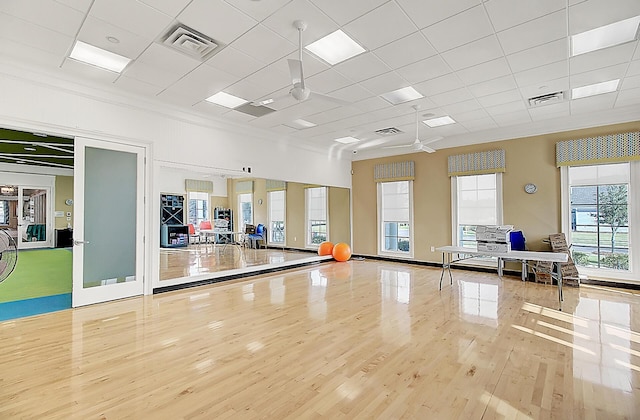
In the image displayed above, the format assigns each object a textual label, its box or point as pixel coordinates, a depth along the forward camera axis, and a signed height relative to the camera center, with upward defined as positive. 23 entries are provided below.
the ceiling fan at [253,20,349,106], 3.07 +1.38
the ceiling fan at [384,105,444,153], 5.45 +1.19
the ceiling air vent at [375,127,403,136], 6.94 +1.84
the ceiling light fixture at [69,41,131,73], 3.64 +1.89
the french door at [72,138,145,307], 4.48 -0.11
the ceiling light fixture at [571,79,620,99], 4.59 +1.86
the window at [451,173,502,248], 7.02 +0.21
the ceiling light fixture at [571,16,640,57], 3.21 +1.88
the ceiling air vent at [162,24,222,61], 3.27 +1.87
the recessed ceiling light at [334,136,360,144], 7.73 +1.83
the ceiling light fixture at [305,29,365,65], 3.41 +1.88
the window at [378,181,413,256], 8.36 -0.09
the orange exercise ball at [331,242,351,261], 8.66 -1.05
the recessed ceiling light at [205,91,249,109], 5.09 +1.88
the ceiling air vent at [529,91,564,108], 4.99 +1.85
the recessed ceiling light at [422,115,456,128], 6.21 +1.85
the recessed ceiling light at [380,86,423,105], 4.86 +1.87
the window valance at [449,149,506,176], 6.88 +1.13
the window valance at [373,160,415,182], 8.23 +1.12
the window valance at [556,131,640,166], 5.51 +1.15
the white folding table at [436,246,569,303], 4.49 -0.64
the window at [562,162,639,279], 5.63 -0.07
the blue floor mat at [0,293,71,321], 4.12 -1.27
